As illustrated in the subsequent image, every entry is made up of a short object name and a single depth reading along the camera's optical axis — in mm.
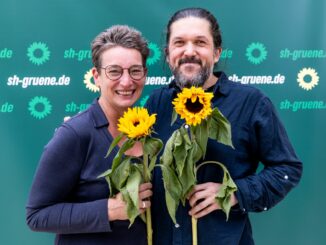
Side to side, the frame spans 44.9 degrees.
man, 1338
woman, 1261
